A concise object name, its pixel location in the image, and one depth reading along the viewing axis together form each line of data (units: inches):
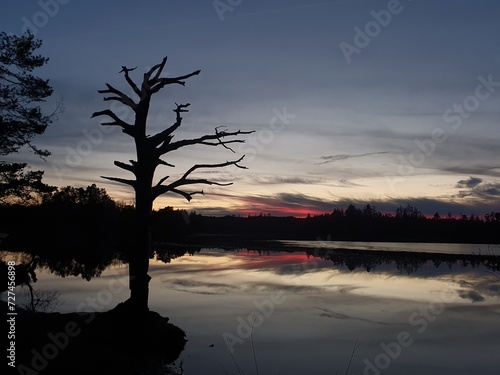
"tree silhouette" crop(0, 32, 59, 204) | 755.4
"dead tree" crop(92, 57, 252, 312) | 571.2
